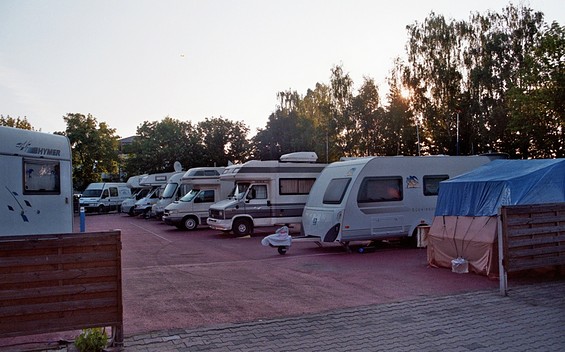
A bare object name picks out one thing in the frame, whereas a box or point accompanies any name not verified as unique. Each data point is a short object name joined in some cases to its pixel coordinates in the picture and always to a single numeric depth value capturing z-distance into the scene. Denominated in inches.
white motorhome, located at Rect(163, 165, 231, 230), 925.8
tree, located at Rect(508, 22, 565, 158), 892.0
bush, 221.0
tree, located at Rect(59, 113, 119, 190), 1937.7
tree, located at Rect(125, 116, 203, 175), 1788.9
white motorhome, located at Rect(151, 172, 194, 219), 1080.8
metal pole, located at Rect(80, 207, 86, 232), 728.3
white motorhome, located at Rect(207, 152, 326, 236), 792.9
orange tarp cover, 395.9
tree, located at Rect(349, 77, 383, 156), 1572.3
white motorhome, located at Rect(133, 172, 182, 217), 1267.2
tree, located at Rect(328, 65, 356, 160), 1610.5
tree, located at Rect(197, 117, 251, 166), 1782.7
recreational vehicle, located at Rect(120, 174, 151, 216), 1417.3
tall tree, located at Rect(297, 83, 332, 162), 1717.5
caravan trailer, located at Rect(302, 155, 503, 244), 584.1
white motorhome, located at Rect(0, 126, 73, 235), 450.6
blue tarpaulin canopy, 422.6
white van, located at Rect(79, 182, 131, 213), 1561.3
